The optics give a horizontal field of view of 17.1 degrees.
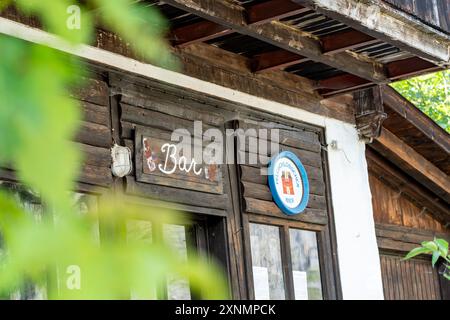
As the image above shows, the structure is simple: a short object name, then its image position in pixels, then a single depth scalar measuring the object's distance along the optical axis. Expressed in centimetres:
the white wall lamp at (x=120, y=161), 969
